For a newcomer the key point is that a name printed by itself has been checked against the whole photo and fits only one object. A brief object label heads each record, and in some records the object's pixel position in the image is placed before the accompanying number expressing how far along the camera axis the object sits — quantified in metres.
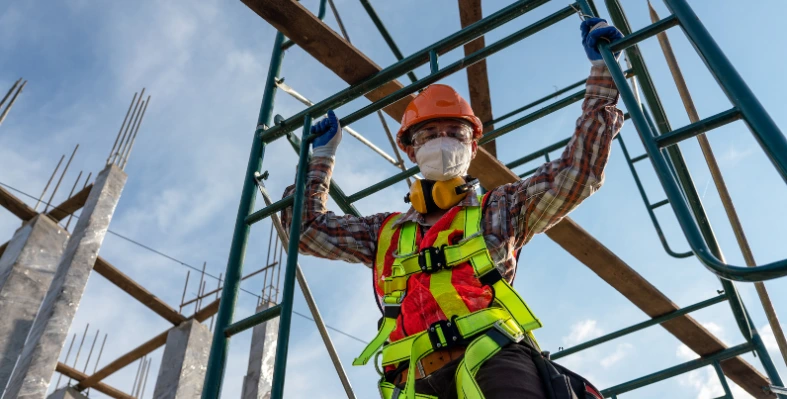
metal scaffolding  1.89
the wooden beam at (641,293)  4.58
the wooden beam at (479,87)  5.12
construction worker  2.41
